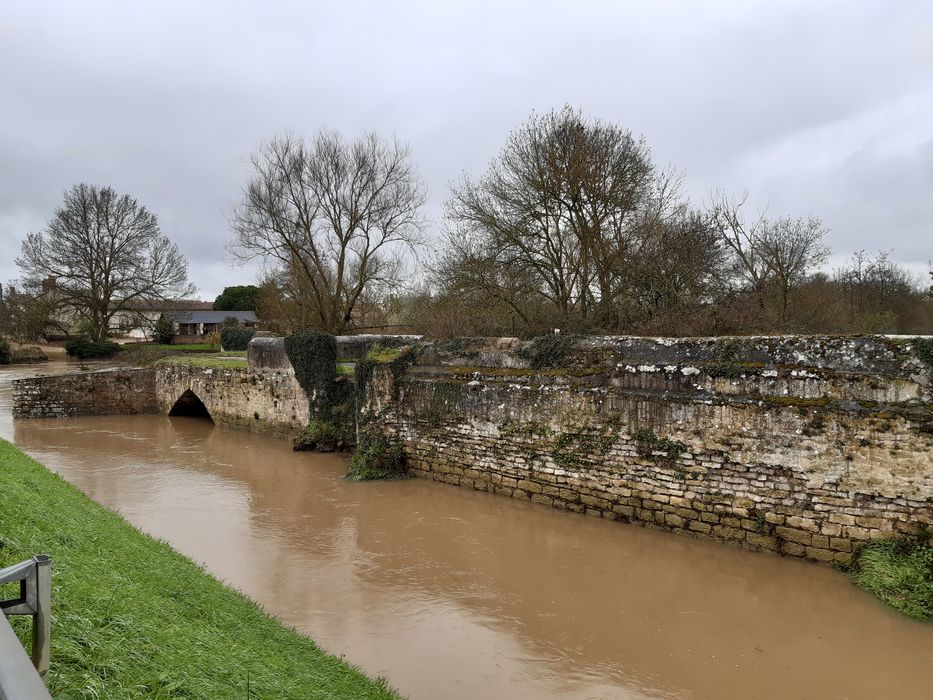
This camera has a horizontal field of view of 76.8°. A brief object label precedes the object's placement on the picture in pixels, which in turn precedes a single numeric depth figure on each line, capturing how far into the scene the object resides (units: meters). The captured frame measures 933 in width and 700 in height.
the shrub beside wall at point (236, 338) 27.95
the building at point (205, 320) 49.88
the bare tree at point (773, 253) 19.22
